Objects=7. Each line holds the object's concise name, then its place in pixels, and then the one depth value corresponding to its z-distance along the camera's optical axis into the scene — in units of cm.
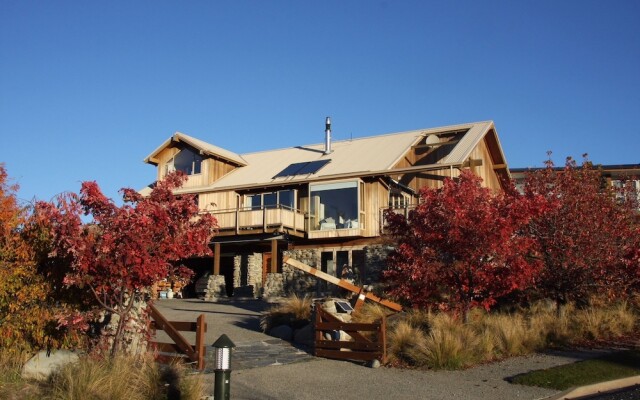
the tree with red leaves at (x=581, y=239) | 1691
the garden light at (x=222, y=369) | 802
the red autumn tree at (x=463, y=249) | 1526
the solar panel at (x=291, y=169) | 3127
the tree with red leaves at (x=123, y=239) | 1109
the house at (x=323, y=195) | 2822
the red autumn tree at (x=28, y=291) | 1133
